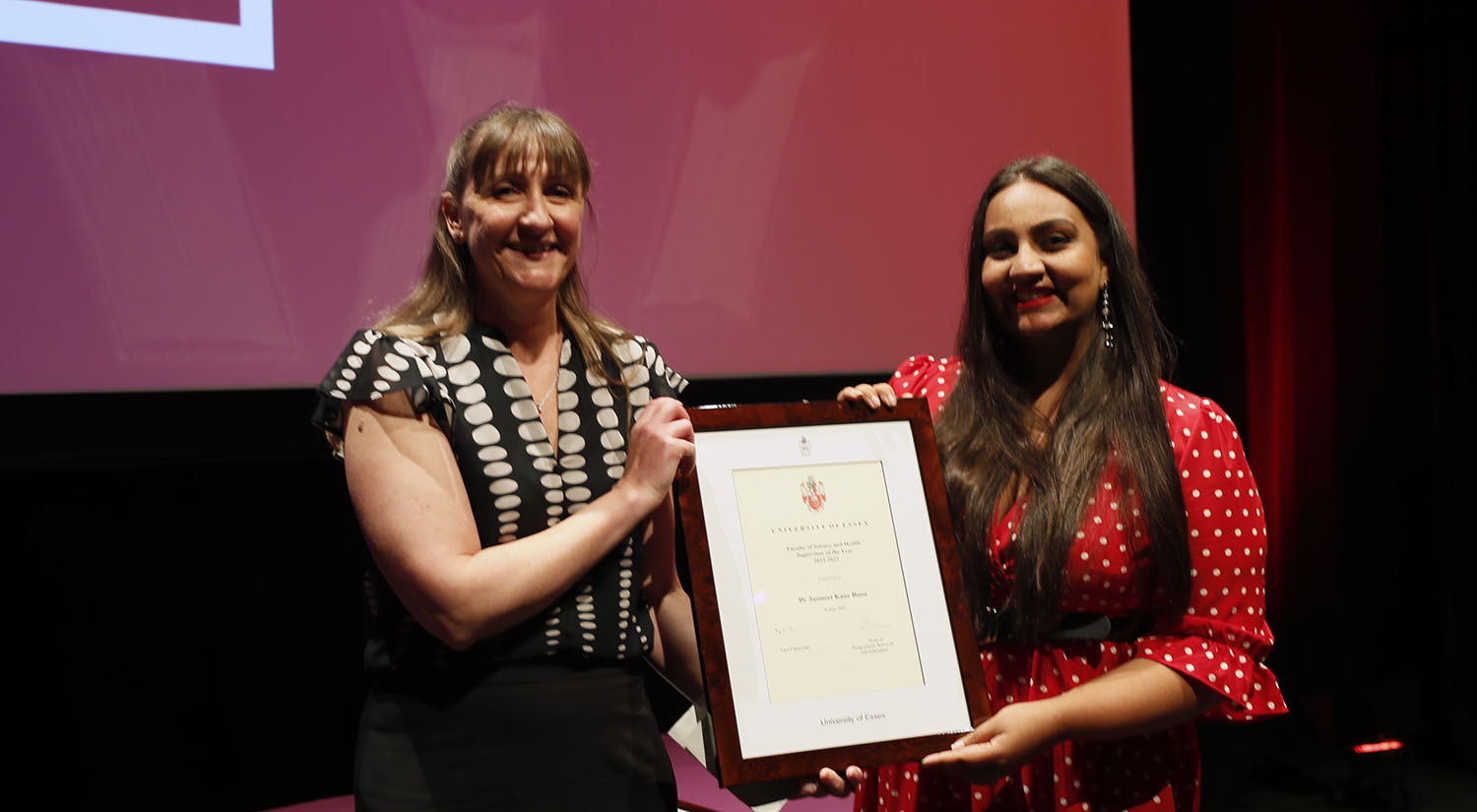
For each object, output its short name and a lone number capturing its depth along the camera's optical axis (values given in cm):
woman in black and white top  115
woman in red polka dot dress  134
